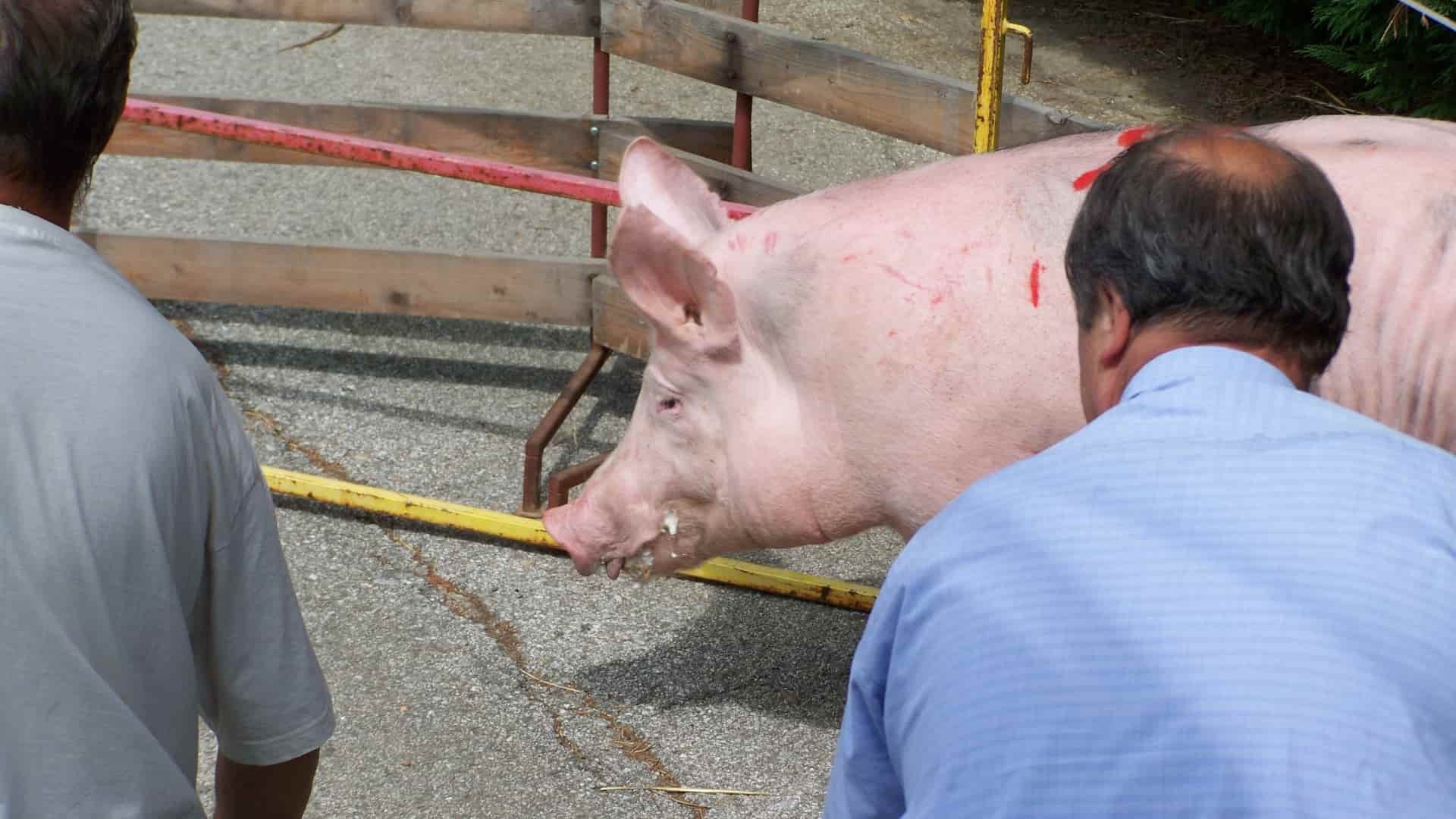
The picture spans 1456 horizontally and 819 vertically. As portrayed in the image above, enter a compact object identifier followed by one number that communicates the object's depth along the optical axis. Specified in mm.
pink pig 2684
